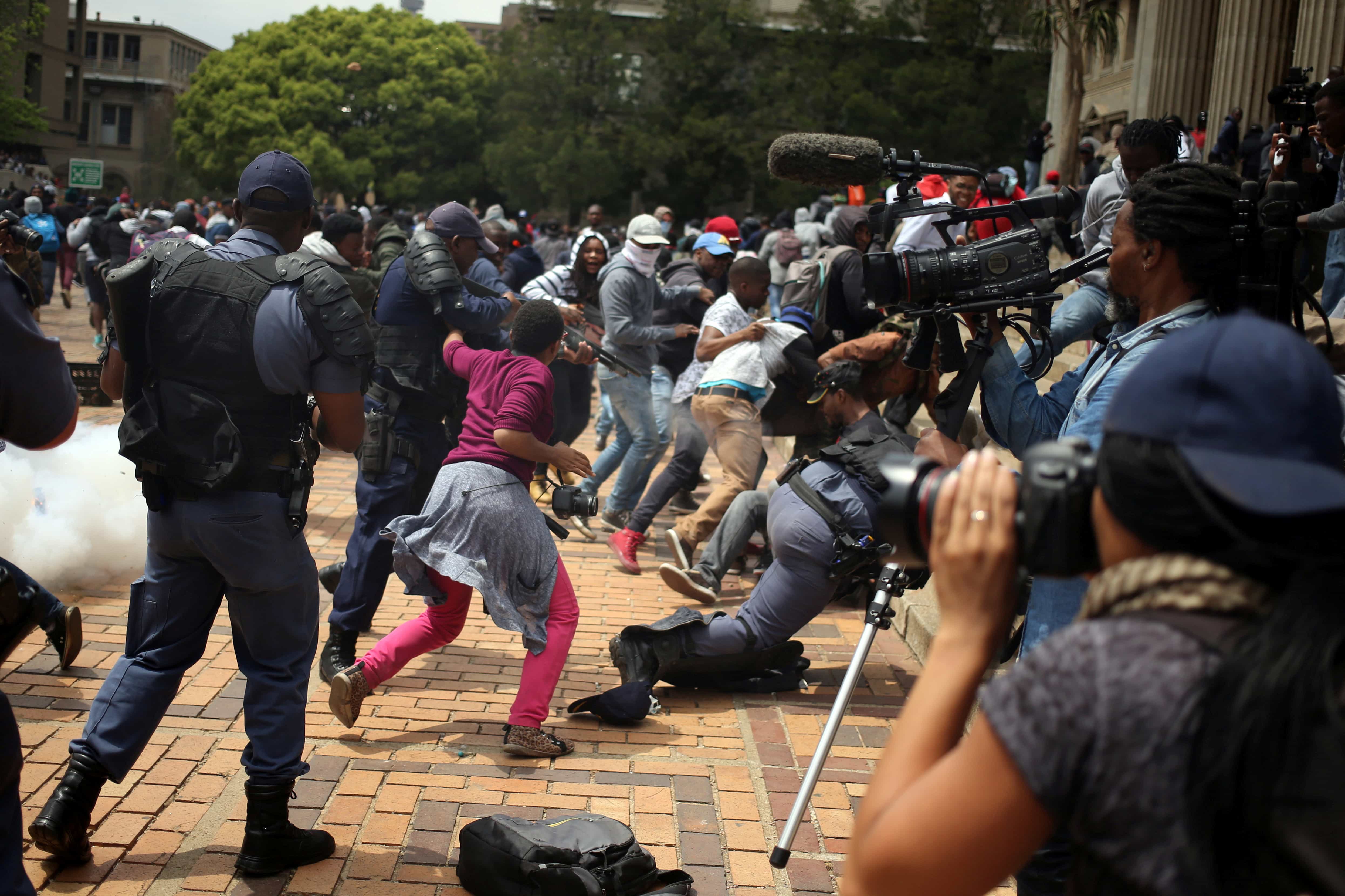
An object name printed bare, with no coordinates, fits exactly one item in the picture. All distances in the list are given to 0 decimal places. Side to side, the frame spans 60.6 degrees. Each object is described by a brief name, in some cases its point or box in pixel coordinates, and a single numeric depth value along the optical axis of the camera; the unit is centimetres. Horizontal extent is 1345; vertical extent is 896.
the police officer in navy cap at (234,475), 338
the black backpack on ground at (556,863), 337
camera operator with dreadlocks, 260
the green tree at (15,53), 4675
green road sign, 2798
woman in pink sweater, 445
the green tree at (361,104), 5297
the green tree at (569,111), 4641
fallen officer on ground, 491
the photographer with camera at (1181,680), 120
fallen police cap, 481
